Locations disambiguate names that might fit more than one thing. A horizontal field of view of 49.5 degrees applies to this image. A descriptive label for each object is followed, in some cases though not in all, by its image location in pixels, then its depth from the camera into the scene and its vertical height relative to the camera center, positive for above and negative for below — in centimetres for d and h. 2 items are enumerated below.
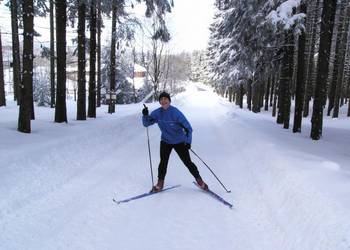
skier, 730 -123
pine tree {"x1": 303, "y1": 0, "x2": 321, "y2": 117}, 2731 +104
